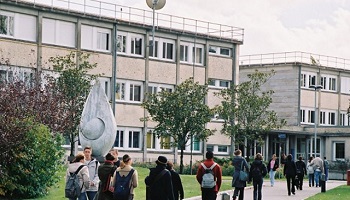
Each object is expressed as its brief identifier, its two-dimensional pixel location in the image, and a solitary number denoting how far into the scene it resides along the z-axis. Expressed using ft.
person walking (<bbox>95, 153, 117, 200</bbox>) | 62.28
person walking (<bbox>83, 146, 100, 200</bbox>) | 69.05
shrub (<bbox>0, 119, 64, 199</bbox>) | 95.29
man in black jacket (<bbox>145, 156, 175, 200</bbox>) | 60.59
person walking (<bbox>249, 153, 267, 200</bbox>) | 96.58
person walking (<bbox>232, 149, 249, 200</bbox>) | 89.10
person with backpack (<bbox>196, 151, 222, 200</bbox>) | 71.26
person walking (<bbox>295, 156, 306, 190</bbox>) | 130.82
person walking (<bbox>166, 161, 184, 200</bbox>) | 65.41
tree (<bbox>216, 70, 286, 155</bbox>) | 196.68
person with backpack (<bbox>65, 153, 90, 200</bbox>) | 66.18
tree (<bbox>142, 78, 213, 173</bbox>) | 176.86
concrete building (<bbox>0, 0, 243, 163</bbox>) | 181.47
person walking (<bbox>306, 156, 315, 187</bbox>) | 146.15
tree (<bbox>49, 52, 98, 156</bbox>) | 161.58
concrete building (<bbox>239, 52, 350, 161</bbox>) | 252.21
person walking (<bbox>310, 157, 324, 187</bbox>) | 143.91
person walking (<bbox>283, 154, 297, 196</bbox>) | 116.26
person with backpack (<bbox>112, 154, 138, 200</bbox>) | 60.29
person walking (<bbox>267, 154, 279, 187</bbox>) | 138.41
